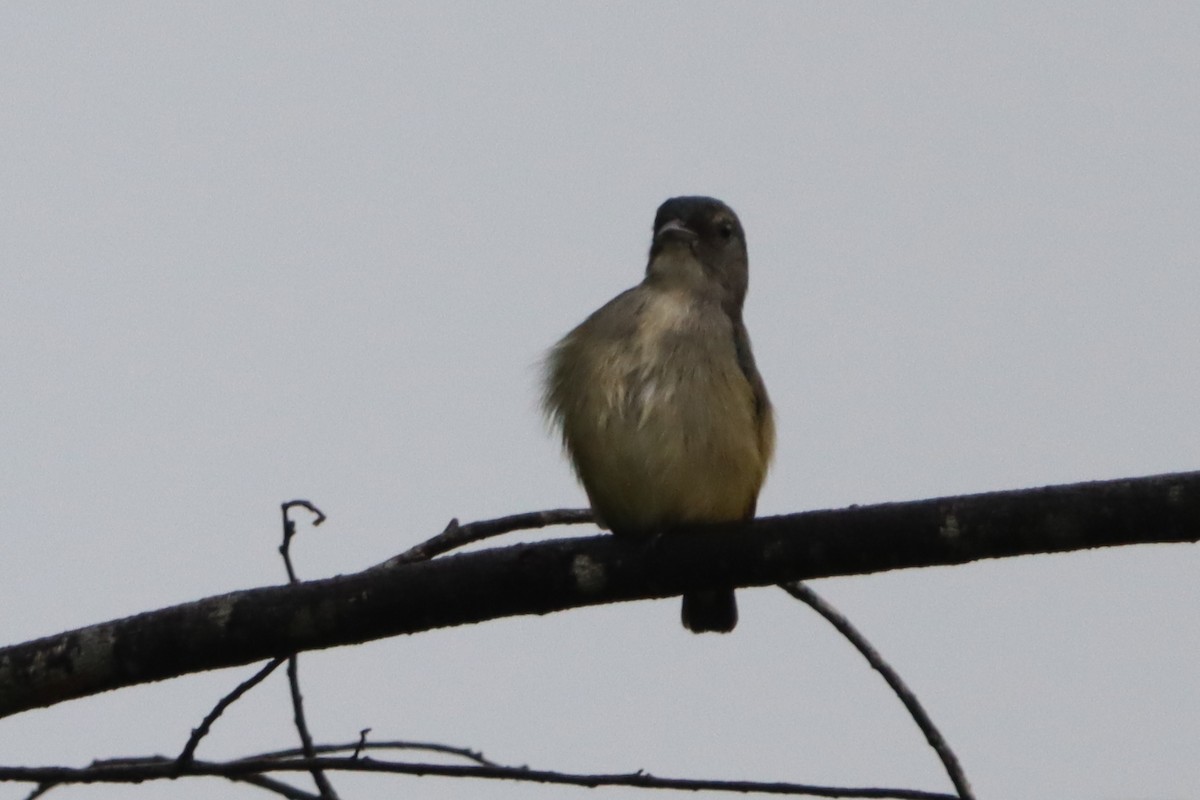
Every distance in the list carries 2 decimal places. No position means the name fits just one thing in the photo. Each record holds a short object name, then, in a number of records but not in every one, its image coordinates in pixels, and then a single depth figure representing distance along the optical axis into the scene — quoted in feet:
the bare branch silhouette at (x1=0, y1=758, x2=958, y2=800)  18.54
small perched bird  31.99
